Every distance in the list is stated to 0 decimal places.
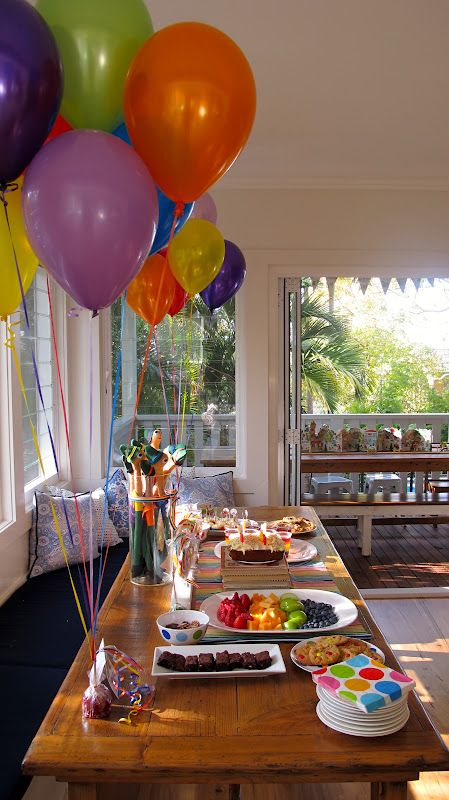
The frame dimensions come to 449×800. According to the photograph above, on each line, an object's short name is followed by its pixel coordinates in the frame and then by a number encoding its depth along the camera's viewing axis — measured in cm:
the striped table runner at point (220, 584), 170
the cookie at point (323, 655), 151
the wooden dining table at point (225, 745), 120
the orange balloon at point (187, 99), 129
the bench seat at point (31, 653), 173
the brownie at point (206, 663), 149
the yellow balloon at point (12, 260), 147
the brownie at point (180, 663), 150
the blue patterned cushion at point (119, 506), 358
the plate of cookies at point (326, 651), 151
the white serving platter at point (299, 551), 230
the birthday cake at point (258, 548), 205
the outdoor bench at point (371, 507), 497
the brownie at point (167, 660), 151
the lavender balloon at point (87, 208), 119
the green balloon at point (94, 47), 132
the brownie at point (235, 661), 150
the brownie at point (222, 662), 149
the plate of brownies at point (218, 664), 147
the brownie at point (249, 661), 150
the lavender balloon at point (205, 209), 253
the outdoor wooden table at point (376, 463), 527
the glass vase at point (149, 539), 208
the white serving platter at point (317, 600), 172
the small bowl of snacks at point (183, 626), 161
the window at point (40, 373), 313
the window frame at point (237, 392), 412
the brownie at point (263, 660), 149
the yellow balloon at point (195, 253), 221
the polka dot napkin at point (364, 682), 127
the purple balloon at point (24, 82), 110
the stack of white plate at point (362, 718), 126
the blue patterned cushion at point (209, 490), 383
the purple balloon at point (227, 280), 279
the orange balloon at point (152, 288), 234
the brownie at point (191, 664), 149
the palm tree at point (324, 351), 762
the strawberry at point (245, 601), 181
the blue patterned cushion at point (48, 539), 298
